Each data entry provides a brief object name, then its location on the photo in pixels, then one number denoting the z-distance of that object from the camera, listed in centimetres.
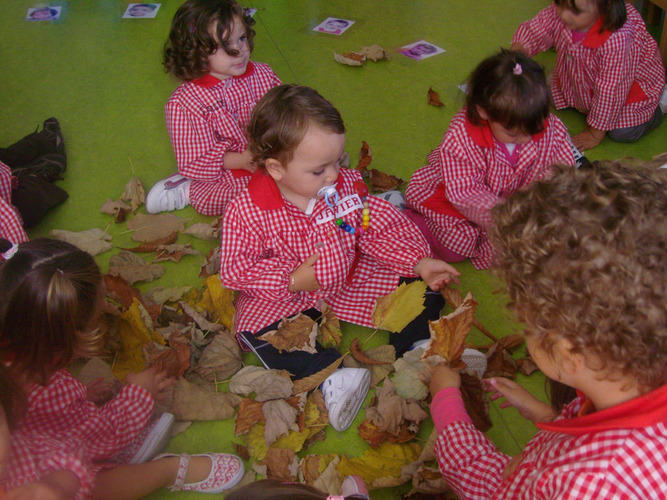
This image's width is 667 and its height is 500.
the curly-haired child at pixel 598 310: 101
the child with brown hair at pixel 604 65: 265
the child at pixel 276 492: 108
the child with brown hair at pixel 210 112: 255
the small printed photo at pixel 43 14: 450
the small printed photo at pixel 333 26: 399
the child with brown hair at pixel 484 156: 204
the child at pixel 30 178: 234
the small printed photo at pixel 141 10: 440
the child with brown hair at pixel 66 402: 151
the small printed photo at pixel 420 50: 368
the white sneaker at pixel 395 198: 262
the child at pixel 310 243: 191
